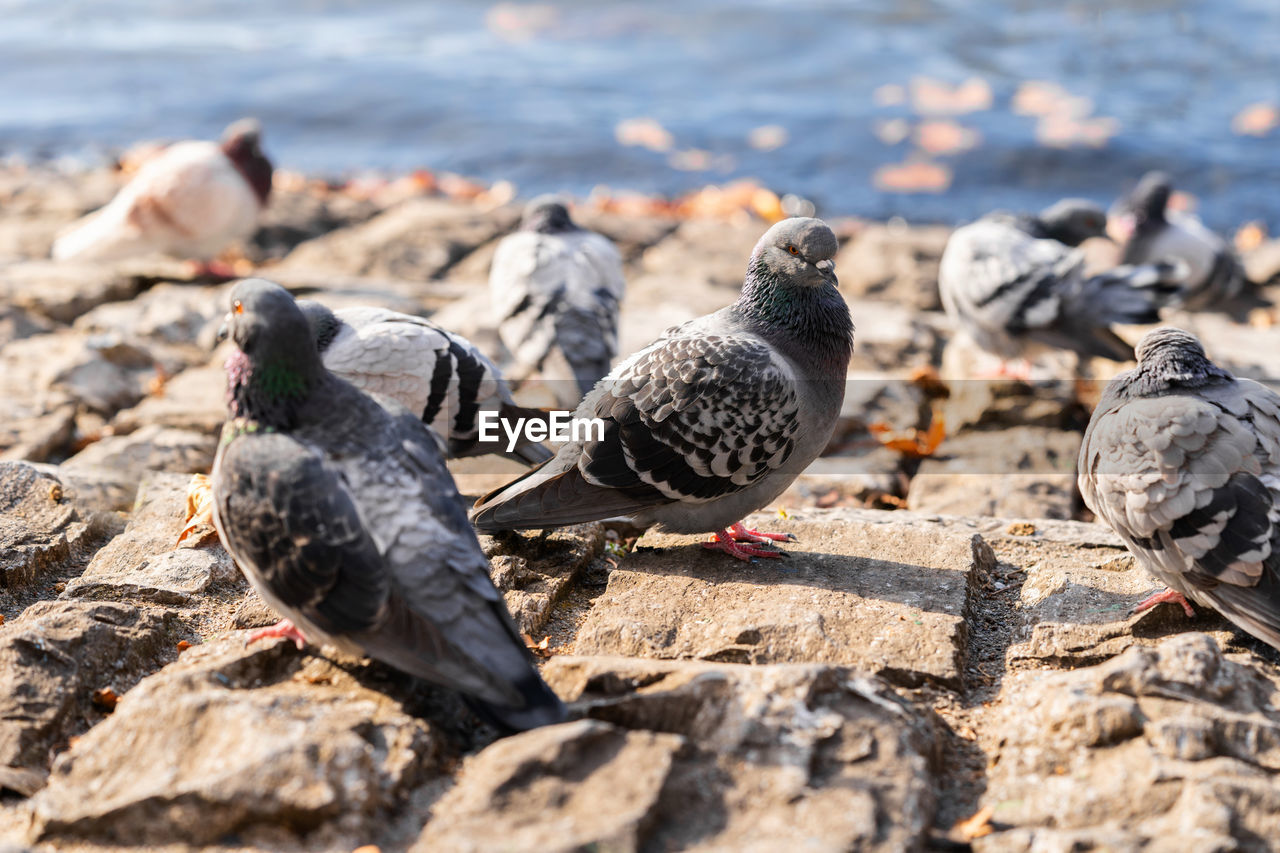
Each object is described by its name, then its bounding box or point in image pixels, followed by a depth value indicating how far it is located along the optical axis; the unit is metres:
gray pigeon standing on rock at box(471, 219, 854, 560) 3.86
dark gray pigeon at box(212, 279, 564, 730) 2.77
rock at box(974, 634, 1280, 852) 2.46
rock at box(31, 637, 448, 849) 2.46
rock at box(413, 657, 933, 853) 2.40
